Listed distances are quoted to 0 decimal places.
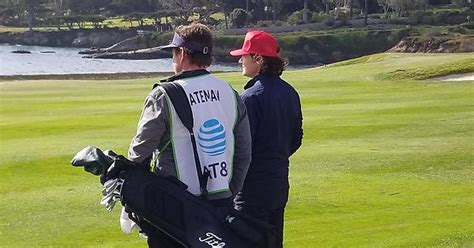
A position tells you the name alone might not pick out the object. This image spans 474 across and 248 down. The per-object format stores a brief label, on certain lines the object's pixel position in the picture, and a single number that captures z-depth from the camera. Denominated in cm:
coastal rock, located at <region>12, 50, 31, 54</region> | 10712
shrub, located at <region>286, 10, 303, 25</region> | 11838
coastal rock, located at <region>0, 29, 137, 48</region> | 12742
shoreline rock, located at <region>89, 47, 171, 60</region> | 9488
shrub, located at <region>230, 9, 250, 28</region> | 12112
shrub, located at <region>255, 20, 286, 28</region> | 11606
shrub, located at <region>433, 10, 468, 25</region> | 10681
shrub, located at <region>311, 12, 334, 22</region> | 11931
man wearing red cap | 639
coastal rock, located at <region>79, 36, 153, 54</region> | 11050
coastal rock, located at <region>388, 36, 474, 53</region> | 7075
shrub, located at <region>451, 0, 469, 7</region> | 11679
